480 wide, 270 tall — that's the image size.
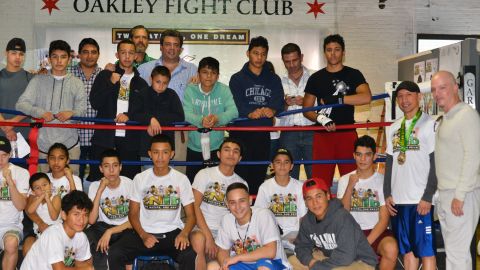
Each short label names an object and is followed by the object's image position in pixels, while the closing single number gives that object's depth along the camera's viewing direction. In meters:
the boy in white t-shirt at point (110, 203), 5.48
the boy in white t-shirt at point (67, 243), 4.74
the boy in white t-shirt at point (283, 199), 5.66
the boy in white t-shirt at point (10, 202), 5.20
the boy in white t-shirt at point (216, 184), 5.66
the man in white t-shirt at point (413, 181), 5.02
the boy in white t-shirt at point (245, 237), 4.99
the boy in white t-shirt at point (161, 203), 5.36
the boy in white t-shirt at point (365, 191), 5.47
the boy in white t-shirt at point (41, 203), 5.34
